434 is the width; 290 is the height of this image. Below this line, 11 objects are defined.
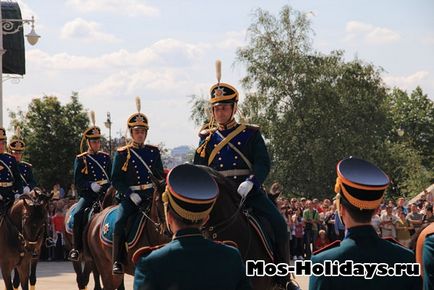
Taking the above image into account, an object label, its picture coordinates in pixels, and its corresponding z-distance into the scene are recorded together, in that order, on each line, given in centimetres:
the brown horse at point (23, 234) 1700
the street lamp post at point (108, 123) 4584
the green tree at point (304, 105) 5016
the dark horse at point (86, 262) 1577
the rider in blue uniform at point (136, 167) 1263
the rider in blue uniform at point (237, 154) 1020
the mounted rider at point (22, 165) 1870
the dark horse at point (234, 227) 960
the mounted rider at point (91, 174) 1620
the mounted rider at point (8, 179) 1739
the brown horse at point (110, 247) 1141
